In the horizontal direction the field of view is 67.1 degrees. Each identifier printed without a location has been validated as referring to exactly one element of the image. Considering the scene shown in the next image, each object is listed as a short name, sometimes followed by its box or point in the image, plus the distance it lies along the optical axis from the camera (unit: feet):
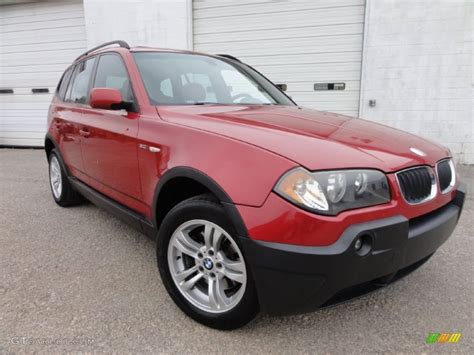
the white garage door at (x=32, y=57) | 28.63
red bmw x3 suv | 5.22
